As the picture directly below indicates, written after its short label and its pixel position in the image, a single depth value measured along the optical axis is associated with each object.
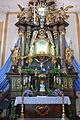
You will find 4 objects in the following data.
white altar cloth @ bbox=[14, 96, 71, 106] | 3.41
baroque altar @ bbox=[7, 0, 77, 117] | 4.09
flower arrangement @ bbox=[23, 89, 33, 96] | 3.66
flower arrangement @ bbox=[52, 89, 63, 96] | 3.64
